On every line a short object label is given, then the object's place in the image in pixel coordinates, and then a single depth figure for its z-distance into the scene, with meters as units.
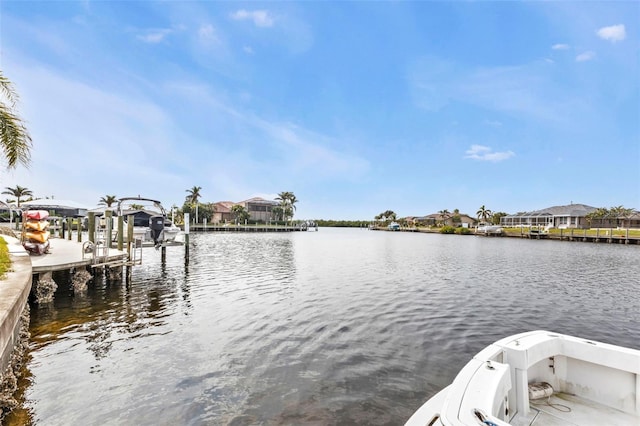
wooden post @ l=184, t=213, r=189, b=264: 22.88
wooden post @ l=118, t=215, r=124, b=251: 17.97
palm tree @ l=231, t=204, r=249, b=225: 94.50
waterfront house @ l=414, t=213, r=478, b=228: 119.19
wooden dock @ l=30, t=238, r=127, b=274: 11.80
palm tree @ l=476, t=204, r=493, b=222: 111.44
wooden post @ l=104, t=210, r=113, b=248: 16.57
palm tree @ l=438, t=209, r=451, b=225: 122.28
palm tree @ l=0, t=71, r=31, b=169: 11.99
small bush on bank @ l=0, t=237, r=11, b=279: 8.71
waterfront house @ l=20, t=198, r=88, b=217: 31.69
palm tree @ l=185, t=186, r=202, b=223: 97.88
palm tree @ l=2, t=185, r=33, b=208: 67.69
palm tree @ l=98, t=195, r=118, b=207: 84.48
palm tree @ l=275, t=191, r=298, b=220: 110.24
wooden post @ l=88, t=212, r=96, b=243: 17.58
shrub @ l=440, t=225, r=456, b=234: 91.39
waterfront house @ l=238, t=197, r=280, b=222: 105.06
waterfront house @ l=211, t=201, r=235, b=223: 104.12
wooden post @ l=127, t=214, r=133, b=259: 15.82
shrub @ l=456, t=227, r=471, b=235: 87.31
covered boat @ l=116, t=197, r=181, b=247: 20.51
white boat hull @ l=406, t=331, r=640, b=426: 3.65
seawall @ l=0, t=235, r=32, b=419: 5.39
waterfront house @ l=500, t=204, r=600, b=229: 78.62
